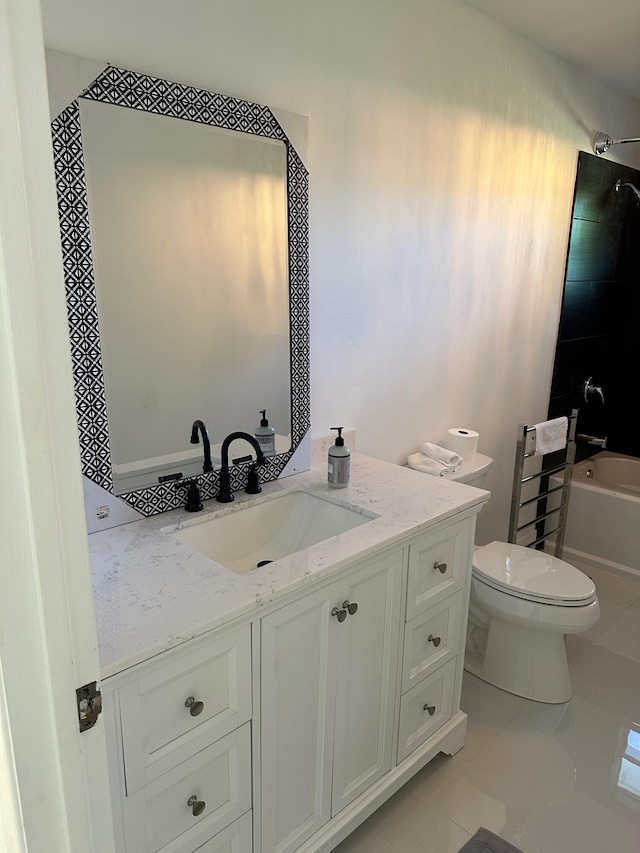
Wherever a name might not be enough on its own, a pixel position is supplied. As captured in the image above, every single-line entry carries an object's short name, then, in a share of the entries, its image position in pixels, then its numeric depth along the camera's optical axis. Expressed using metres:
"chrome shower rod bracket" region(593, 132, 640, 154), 3.10
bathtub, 3.24
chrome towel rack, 2.95
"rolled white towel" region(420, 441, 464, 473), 2.43
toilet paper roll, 2.57
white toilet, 2.17
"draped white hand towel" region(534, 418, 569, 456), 2.95
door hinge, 0.71
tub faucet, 3.62
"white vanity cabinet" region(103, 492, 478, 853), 1.12
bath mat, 1.66
